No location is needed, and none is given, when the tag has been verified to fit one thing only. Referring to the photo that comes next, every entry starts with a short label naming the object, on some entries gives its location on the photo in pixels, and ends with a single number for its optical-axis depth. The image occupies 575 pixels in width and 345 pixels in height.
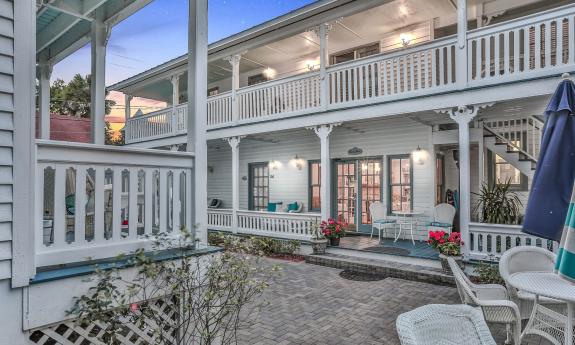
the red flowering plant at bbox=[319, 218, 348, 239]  8.27
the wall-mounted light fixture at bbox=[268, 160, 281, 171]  12.07
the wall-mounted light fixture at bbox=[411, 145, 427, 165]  8.92
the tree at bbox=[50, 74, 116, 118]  25.39
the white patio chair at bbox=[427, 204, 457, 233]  7.88
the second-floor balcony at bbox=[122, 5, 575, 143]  5.87
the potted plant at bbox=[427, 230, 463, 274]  6.28
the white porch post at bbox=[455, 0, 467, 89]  6.55
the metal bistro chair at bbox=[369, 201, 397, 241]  8.82
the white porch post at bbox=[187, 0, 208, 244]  3.33
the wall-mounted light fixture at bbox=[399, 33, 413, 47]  9.29
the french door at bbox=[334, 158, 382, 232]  9.90
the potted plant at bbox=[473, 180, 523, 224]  6.58
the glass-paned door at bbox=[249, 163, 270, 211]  12.59
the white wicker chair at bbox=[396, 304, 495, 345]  2.16
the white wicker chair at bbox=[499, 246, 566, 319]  3.72
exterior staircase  7.37
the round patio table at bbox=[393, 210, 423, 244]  8.67
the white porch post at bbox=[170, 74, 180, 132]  12.15
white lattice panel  2.37
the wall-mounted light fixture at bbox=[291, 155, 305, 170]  11.47
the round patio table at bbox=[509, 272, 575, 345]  3.01
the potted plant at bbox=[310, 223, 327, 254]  8.23
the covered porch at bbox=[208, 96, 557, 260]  6.73
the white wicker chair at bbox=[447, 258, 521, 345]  3.20
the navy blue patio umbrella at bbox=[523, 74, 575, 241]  2.83
